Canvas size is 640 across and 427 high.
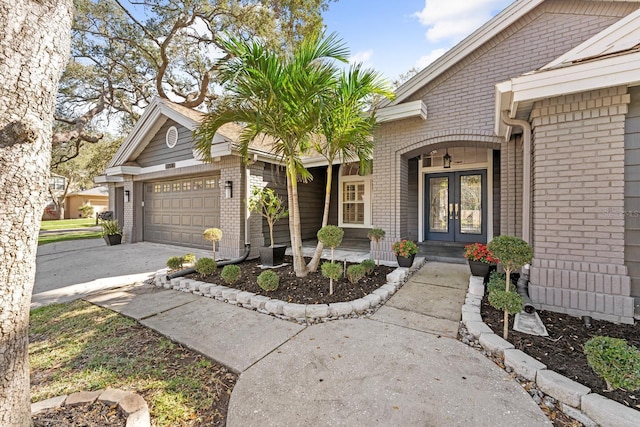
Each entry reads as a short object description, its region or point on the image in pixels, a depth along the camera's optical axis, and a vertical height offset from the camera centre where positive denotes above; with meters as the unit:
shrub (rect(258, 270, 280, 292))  4.18 -1.08
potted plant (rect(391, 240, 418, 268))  5.27 -0.80
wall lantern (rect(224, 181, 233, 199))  7.27 +0.61
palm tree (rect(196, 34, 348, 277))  3.89 +1.84
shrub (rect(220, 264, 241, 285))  4.70 -1.09
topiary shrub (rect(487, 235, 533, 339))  2.81 -0.55
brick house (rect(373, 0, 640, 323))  3.23 +1.24
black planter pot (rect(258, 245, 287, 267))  5.83 -0.94
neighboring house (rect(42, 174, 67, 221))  27.50 +0.30
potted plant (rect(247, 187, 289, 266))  5.87 +0.05
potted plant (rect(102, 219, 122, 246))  9.75 -0.76
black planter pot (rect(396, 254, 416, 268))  5.29 -0.96
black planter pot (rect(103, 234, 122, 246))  9.74 -0.98
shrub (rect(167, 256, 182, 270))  5.47 -1.05
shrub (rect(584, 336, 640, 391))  1.81 -1.04
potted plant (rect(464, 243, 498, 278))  4.50 -0.81
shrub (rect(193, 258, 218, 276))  5.18 -1.05
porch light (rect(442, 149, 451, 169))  7.77 +1.49
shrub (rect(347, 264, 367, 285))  4.53 -1.04
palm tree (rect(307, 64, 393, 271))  4.29 +1.65
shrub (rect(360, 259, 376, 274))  4.89 -0.97
